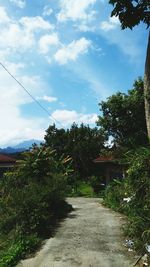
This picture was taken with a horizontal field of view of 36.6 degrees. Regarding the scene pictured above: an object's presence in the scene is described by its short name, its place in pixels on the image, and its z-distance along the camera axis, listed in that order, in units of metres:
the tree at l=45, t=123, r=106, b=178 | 25.77
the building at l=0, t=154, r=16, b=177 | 21.40
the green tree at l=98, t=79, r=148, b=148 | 12.63
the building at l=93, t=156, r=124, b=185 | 19.15
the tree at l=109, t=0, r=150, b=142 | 8.04
